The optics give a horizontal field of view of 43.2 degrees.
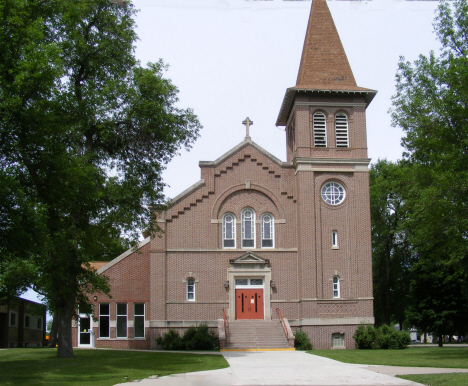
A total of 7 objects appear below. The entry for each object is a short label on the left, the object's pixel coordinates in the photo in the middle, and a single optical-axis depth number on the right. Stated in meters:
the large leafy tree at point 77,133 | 17.41
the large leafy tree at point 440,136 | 22.39
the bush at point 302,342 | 30.25
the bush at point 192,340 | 30.12
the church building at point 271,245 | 32.06
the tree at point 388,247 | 45.28
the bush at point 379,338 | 30.67
